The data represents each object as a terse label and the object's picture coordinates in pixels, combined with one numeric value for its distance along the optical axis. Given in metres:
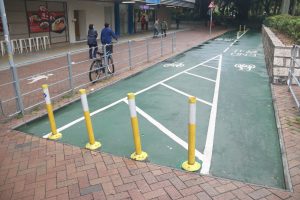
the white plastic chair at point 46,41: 17.80
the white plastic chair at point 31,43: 16.70
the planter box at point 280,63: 9.10
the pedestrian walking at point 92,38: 13.41
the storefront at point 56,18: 17.20
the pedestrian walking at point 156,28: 25.14
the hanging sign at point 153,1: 25.02
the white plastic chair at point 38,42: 17.27
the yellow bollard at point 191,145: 4.12
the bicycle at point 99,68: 9.88
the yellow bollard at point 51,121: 5.44
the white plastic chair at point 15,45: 16.14
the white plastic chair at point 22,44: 16.13
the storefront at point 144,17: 30.55
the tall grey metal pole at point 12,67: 6.23
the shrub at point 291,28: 10.91
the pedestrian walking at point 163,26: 26.10
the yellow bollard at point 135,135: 4.45
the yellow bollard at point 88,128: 5.05
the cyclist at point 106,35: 12.01
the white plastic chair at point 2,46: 15.07
